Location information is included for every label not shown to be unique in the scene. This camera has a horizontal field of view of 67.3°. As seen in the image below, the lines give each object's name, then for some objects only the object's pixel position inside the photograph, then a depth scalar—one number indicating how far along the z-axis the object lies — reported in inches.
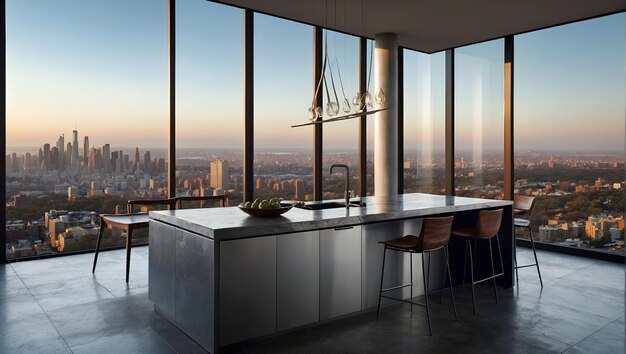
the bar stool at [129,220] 177.3
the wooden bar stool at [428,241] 136.6
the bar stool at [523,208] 193.8
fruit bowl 134.0
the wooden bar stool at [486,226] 158.7
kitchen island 117.7
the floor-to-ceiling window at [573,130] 234.1
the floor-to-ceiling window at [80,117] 204.4
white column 256.5
